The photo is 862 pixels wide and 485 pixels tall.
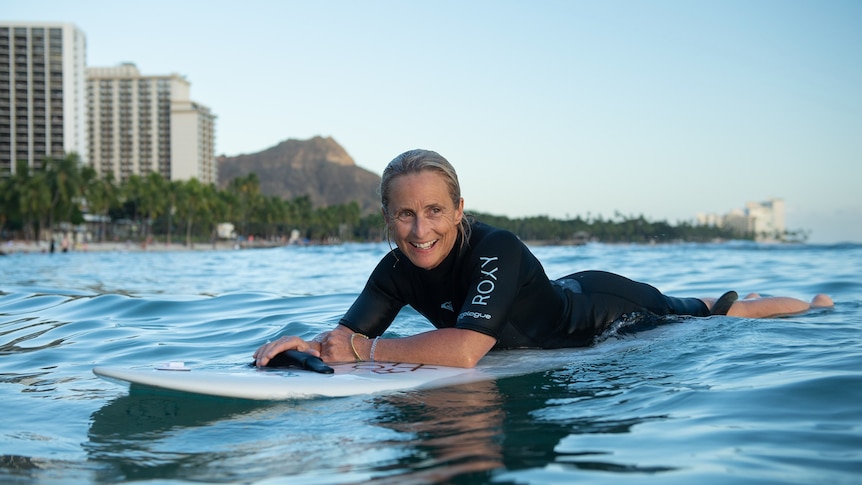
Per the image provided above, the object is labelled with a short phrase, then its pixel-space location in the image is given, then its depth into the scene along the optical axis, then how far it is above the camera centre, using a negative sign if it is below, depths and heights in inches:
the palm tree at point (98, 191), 3201.0 +191.9
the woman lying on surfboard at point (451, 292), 155.2 -14.3
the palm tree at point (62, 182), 3053.6 +217.4
